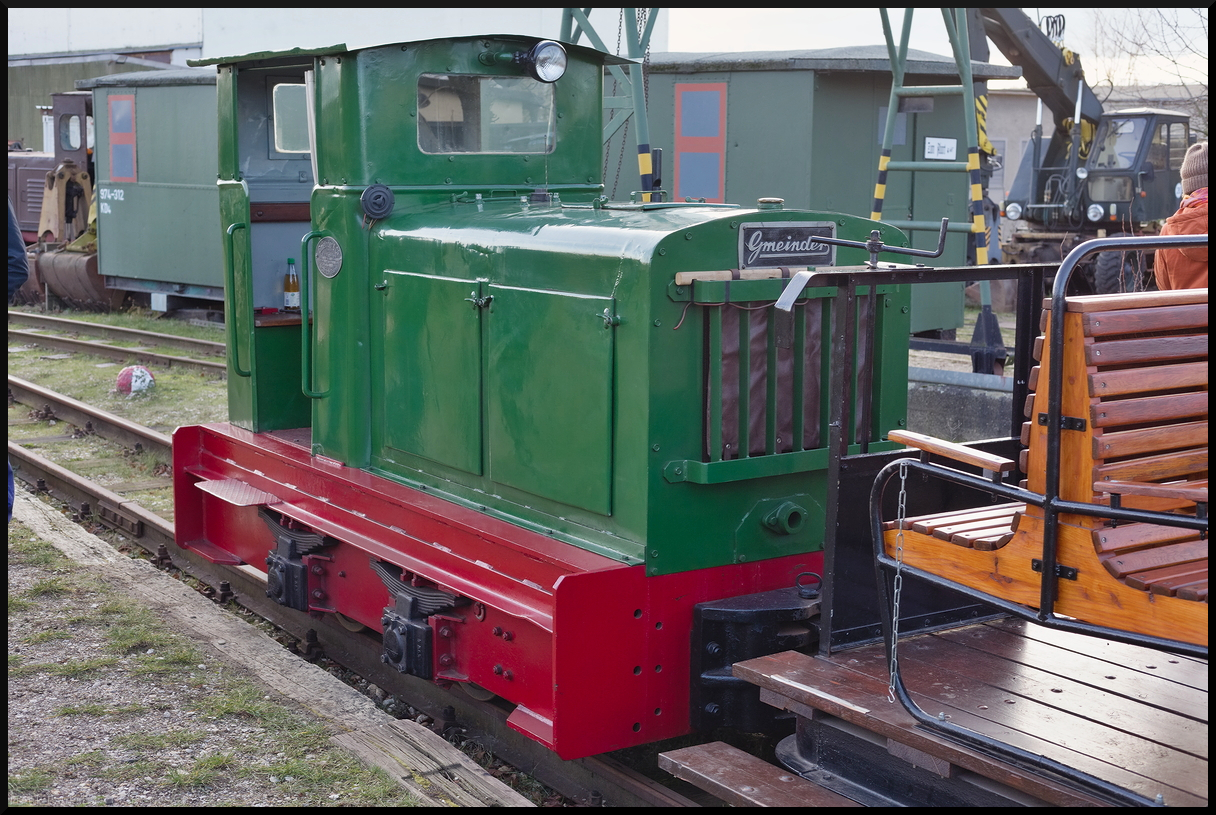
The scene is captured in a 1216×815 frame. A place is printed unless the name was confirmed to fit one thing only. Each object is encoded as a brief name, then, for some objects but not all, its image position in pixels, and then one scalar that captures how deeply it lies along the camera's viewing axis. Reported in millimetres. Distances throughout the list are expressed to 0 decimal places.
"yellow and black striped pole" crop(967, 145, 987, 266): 8945
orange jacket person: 5133
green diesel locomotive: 3799
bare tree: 18889
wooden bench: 2828
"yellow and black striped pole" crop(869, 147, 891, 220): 9516
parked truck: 16969
